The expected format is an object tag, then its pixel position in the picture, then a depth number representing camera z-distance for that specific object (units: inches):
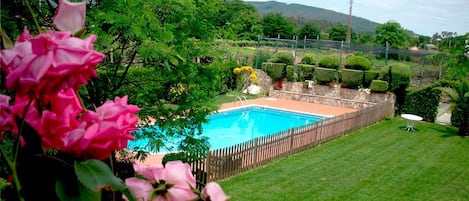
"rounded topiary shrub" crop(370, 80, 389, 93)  781.3
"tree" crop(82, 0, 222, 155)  200.5
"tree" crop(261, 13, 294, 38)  2566.4
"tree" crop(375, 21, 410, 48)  2519.3
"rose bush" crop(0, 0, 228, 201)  20.8
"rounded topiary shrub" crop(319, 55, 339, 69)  900.0
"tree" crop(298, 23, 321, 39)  2576.3
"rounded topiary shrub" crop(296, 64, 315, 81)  912.3
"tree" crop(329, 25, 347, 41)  2618.1
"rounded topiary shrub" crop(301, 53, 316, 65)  951.6
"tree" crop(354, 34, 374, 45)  2228.6
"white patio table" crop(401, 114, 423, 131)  630.5
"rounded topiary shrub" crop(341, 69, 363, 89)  840.9
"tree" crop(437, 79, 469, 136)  608.1
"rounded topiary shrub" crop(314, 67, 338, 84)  872.9
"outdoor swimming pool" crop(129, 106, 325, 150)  645.3
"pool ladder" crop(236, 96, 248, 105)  820.5
